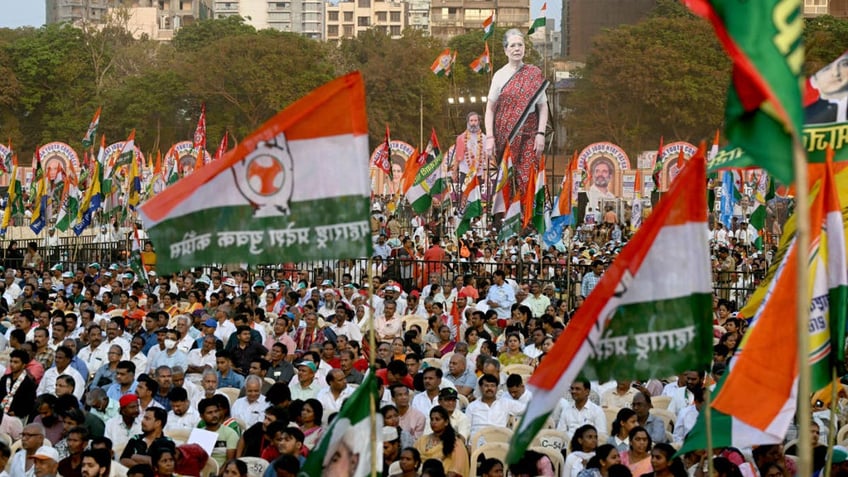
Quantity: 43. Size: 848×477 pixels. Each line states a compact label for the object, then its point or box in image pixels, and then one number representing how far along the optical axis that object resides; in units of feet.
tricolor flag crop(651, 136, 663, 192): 102.26
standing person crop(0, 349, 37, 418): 39.14
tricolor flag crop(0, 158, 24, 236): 85.87
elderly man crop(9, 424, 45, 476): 30.78
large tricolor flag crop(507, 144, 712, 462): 19.69
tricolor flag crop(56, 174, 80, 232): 86.84
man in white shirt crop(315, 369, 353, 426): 37.04
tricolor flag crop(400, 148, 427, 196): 95.55
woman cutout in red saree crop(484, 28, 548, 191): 141.18
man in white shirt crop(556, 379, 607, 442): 36.06
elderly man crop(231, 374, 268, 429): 36.78
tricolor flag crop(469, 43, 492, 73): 123.24
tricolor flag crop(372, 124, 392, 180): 103.00
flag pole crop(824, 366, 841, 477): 20.33
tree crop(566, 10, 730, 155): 198.49
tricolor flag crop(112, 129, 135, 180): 84.28
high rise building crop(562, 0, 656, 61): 273.13
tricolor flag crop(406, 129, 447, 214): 84.43
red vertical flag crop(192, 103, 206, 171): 88.36
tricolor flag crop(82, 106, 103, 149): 94.83
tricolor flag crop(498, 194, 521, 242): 68.85
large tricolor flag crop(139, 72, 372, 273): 20.47
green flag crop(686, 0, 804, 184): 14.80
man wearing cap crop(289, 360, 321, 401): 39.01
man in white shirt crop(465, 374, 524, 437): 37.11
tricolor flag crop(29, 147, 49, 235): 86.74
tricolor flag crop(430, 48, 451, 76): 128.47
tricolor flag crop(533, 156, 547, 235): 68.95
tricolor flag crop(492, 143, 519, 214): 79.97
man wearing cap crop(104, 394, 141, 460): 35.42
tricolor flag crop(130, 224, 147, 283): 65.26
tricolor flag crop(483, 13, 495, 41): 119.13
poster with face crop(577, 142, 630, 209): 128.67
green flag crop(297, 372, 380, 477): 20.63
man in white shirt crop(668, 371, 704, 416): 37.40
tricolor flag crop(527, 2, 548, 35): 102.17
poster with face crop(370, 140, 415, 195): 130.11
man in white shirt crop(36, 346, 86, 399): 41.16
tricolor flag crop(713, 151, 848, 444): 19.94
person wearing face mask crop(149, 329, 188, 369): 44.70
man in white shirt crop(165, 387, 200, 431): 35.92
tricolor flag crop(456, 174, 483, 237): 77.66
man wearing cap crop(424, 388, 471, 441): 35.81
